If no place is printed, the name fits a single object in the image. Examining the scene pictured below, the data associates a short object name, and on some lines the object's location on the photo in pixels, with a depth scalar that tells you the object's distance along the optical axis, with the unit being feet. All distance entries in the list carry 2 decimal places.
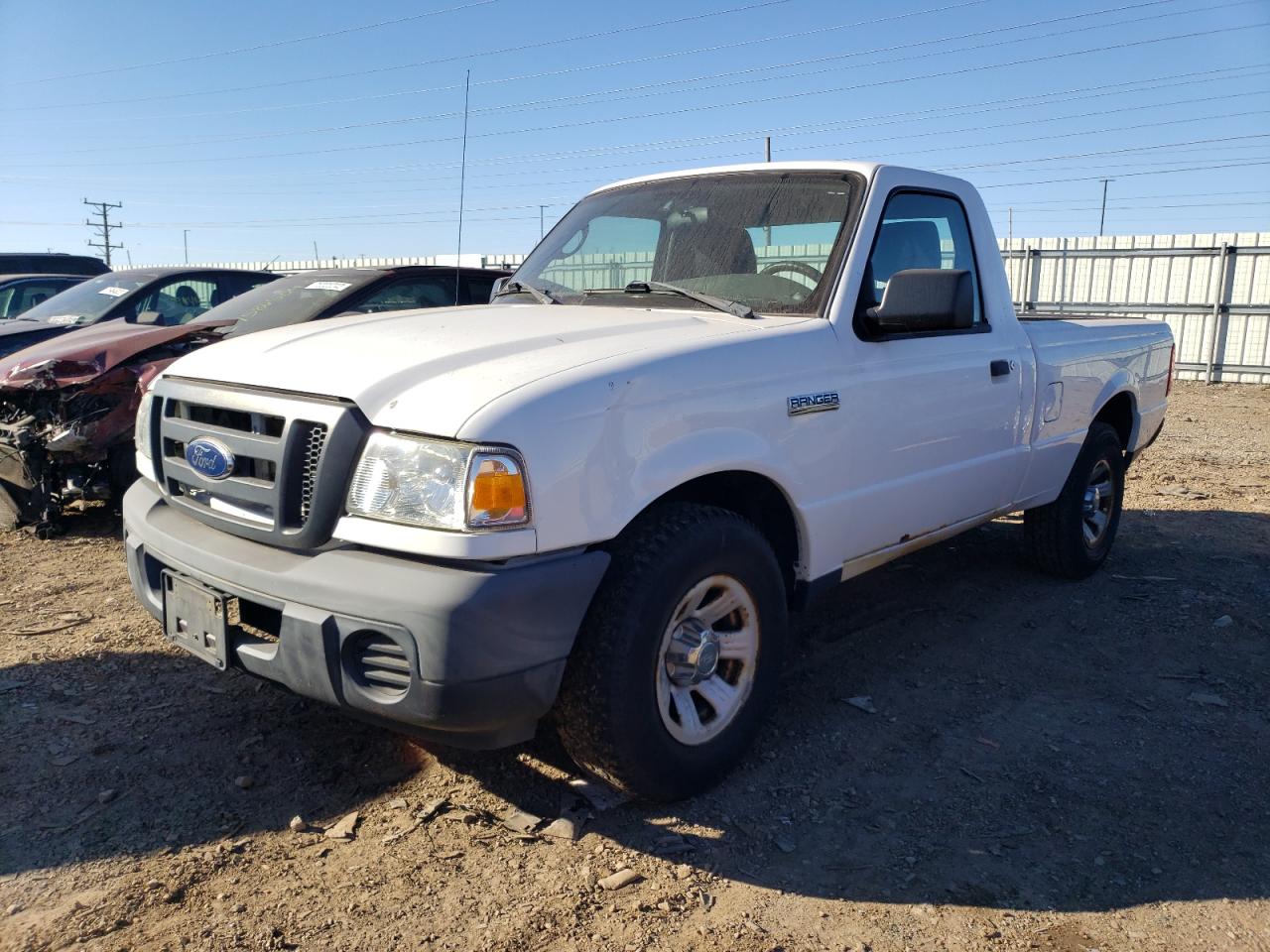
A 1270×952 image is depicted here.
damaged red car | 18.88
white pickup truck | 7.87
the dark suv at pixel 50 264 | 42.52
